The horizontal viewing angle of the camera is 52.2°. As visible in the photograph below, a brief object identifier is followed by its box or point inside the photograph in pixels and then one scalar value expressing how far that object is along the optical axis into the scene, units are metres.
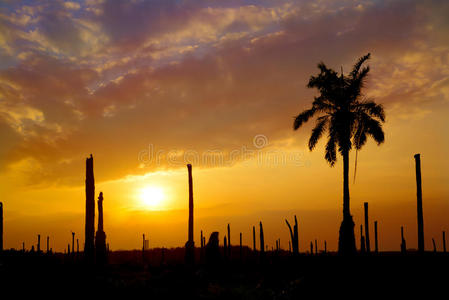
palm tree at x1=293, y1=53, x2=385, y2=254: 35.97
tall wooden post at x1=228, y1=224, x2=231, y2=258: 49.78
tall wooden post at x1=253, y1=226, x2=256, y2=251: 51.21
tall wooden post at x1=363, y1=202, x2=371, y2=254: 41.65
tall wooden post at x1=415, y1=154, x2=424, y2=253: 30.80
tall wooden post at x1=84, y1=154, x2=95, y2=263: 31.78
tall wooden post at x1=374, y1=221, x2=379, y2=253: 47.95
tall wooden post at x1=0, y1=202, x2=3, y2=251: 37.02
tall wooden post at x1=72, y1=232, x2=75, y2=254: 52.53
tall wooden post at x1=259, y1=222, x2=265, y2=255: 38.28
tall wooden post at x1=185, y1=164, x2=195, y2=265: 40.03
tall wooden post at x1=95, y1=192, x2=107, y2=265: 36.66
